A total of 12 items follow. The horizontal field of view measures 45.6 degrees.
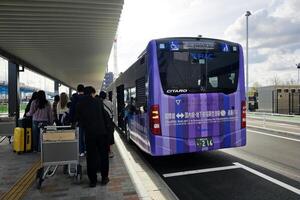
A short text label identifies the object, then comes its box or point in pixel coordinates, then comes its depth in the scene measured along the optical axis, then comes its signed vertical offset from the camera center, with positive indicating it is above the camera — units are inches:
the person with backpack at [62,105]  397.4 -0.1
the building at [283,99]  1202.0 +17.6
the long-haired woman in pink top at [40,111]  401.7 -7.0
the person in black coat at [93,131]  257.0 -18.8
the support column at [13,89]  631.8 +28.6
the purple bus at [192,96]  316.2 +7.8
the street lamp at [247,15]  1368.1 +345.0
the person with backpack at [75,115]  265.7 -8.7
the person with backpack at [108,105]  373.4 -0.3
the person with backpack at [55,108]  432.5 -3.8
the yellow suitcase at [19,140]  410.6 -40.4
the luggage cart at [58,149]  257.8 -31.8
